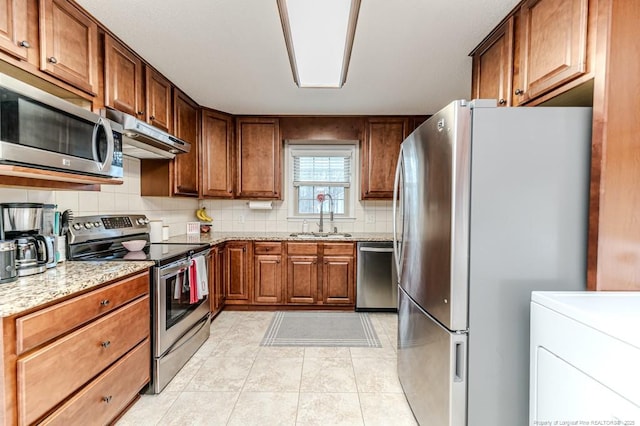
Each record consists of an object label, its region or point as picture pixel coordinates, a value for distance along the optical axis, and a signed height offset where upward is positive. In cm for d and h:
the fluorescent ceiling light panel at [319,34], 137 +95
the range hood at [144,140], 186 +48
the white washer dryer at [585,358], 78 -46
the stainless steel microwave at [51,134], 120 +34
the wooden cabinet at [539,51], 119 +77
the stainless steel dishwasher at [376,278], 327 -82
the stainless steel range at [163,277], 187 -53
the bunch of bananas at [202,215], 368 -14
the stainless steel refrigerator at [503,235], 121 -12
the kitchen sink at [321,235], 344 -36
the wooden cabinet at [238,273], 332 -79
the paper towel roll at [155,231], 275 -26
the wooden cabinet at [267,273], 334 -79
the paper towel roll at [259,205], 372 +0
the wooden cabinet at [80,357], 106 -69
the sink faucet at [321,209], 377 -8
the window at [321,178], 388 +37
